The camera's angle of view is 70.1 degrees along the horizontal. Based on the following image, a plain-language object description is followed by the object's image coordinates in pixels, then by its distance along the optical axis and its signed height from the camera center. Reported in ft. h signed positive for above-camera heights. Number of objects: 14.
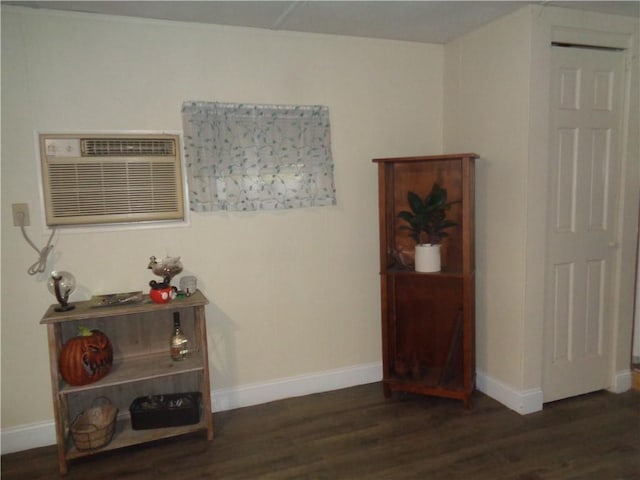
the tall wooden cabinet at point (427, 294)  9.06 -2.26
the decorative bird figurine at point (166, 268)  8.11 -1.25
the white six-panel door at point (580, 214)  8.75 -0.59
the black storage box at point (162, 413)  8.12 -3.84
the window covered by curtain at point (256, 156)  8.73 +0.76
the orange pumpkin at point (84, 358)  7.39 -2.60
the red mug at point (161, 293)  7.86 -1.65
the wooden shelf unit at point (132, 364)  7.38 -3.00
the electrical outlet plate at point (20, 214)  7.84 -0.21
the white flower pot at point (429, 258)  9.12 -1.37
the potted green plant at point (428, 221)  8.87 -0.64
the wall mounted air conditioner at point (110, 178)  8.01 +0.37
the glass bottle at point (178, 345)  8.41 -2.73
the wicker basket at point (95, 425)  7.48 -3.84
